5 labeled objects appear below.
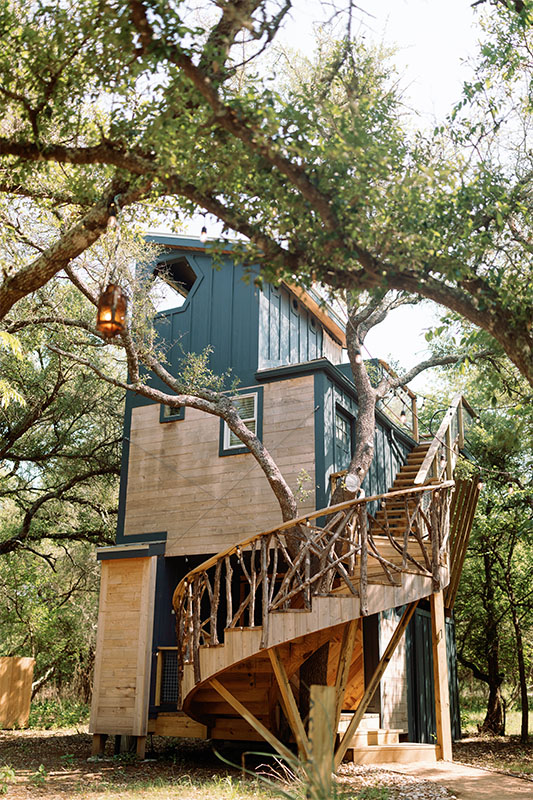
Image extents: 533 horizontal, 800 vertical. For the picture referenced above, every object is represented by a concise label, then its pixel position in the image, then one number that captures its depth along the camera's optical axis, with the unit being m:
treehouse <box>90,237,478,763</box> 8.35
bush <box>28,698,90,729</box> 16.03
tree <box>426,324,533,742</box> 15.32
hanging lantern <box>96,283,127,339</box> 5.66
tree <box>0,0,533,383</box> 5.29
